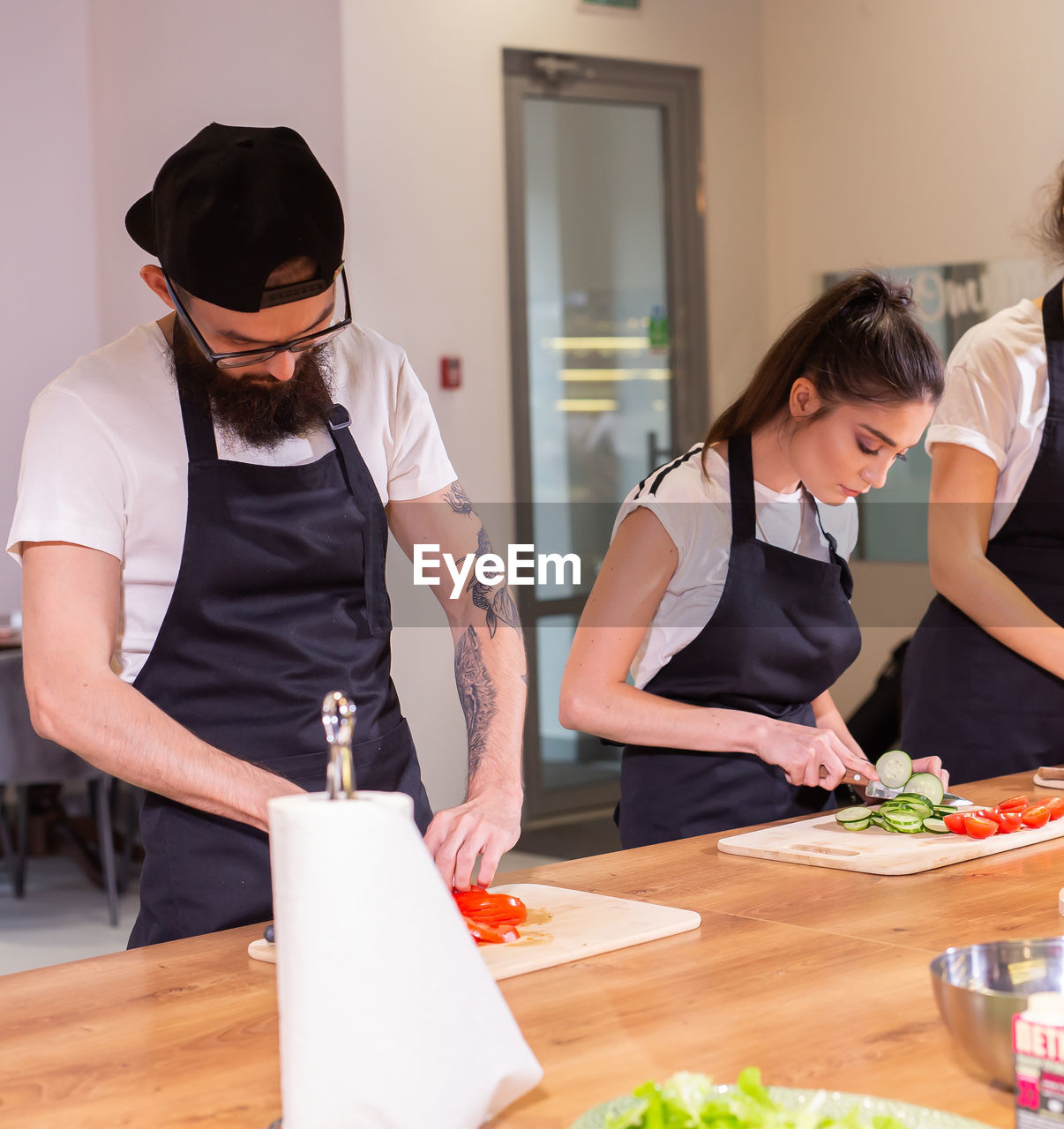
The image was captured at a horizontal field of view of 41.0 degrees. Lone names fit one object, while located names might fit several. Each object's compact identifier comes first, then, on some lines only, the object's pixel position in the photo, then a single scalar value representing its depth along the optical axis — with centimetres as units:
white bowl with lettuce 81
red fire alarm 489
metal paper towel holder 88
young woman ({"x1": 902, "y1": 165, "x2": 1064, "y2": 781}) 244
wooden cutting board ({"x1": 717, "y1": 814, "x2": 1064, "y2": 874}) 166
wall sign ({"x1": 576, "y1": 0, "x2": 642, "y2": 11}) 526
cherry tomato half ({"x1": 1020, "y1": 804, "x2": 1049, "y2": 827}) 182
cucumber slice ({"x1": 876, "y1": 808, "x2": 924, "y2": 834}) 180
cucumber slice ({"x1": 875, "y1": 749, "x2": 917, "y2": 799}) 194
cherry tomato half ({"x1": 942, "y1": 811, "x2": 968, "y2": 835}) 178
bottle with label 85
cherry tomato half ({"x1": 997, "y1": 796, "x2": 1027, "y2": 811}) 185
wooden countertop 102
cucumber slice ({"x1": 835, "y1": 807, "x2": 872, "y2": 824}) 184
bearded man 155
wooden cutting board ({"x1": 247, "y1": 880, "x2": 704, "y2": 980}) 131
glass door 525
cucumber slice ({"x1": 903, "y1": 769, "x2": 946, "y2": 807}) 191
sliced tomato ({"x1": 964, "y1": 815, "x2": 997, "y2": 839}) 176
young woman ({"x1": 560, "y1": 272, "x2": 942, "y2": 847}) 207
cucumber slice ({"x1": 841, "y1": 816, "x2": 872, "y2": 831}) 183
